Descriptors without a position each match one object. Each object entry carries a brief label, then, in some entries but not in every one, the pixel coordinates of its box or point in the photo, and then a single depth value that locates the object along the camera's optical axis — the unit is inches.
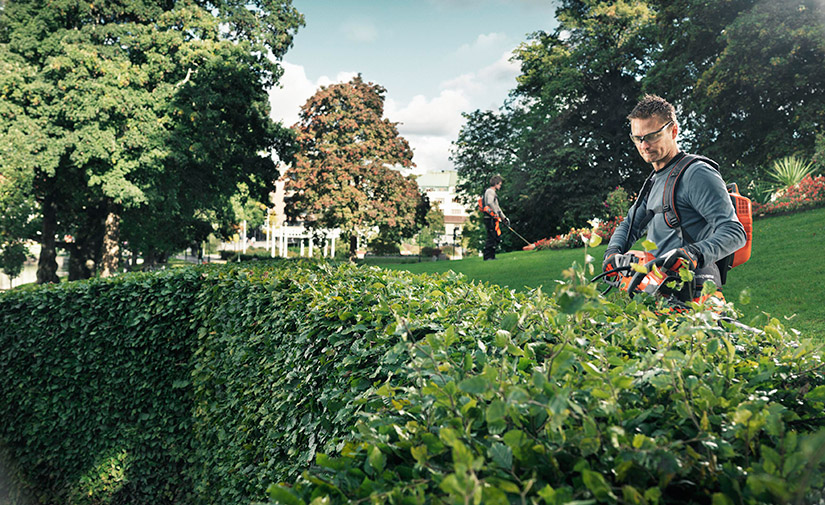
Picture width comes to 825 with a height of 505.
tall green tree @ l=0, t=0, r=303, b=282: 702.5
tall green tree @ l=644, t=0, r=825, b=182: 724.0
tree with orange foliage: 929.5
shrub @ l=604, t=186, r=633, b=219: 753.6
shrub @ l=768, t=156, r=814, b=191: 612.1
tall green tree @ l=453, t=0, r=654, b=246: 1058.1
